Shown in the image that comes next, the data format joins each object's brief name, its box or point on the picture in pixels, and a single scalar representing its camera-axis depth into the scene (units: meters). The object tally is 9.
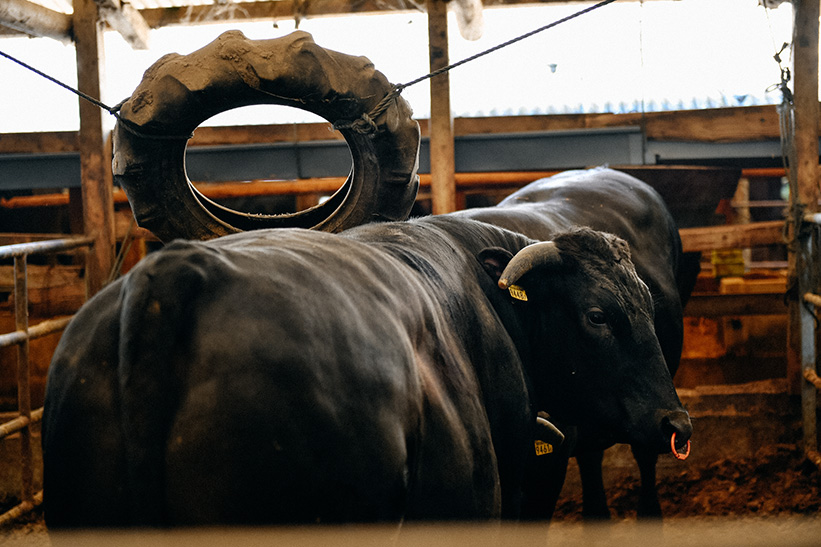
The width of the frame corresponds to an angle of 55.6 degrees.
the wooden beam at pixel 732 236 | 4.96
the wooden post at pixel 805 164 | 4.48
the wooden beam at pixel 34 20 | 4.18
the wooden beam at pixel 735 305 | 5.00
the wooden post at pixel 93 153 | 4.51
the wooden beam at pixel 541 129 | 5.04
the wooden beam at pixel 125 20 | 4.57
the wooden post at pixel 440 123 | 4.64
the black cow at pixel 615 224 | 3.63
